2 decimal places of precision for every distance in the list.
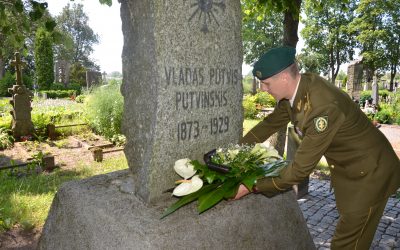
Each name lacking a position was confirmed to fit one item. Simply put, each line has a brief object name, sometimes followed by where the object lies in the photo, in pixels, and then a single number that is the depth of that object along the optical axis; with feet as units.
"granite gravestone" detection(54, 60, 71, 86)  104.58
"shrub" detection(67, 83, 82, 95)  97.86
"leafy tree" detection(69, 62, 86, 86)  122.59
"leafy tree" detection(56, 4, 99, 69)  175.11
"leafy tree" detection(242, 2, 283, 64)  137.16
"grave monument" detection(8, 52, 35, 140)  32.55
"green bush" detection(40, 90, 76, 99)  82.99
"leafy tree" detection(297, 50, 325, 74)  137.63
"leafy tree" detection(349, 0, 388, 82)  98.16
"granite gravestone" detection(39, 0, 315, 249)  7.95
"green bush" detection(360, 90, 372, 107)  61.82
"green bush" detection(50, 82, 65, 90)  97.25
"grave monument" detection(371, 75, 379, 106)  53.94
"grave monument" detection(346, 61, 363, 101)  61.62
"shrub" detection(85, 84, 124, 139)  33.50
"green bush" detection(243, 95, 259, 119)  51.11
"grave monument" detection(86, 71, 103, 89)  82.77
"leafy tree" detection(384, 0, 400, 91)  99.96
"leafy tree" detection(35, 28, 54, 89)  98.78
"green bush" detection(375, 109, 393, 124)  44.55
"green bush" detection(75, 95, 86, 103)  59.75
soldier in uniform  7.62
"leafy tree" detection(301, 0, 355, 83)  113.60
